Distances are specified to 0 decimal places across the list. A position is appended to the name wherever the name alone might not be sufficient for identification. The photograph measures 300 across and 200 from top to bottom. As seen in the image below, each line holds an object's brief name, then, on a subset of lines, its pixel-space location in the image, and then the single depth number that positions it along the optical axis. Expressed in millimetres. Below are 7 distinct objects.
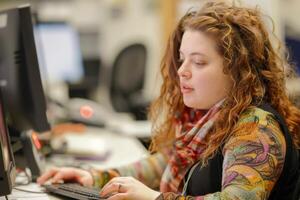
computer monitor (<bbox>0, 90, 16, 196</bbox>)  1654
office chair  4483
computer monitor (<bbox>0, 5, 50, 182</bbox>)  1983
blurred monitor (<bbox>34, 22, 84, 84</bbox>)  3329
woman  1553
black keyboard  1709
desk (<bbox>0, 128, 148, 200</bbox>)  2368
